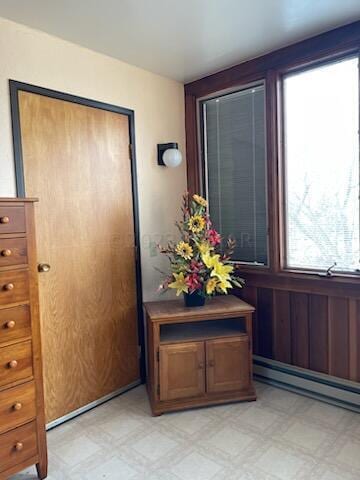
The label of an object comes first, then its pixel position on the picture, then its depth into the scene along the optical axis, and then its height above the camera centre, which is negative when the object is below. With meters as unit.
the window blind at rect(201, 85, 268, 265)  2.68 +0.38
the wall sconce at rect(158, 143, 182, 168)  2.71 +0.49
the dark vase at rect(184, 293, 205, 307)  2.46 -0.58
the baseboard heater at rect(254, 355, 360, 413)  2.31 -1.19
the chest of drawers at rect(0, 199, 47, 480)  1.61 -0.58
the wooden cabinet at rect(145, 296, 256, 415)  2.29 -0.95
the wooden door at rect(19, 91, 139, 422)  2.13 -0.16
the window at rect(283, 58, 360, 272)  2.26 +0.31
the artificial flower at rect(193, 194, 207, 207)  2.46 +0.11
